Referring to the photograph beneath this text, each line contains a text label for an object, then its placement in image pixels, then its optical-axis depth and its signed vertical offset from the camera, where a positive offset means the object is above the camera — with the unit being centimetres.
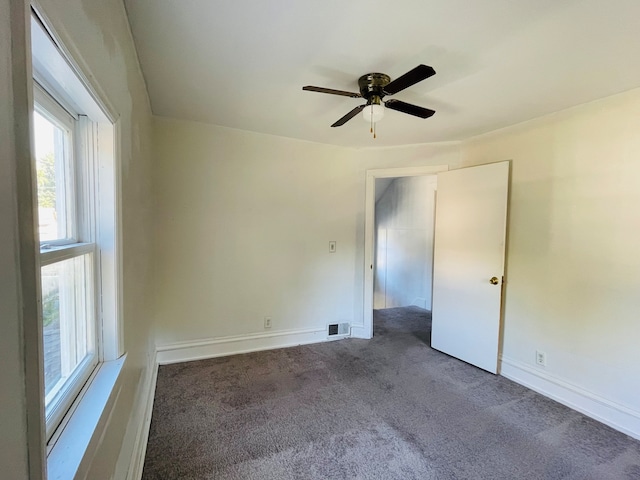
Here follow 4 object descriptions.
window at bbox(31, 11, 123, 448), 85 -1
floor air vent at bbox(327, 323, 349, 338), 355 -124
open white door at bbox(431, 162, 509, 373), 278 -33
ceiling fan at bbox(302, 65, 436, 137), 184 +81
